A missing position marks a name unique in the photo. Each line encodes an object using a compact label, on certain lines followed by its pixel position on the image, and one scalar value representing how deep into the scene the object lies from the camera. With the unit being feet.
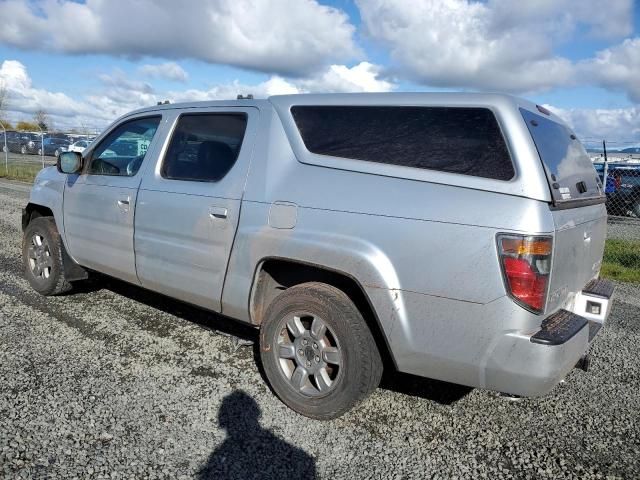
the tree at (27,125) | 190.86
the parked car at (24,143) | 112.88
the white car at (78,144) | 89.76
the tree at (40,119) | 169.19
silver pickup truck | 8.29
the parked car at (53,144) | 104.73
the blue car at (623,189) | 43.09
